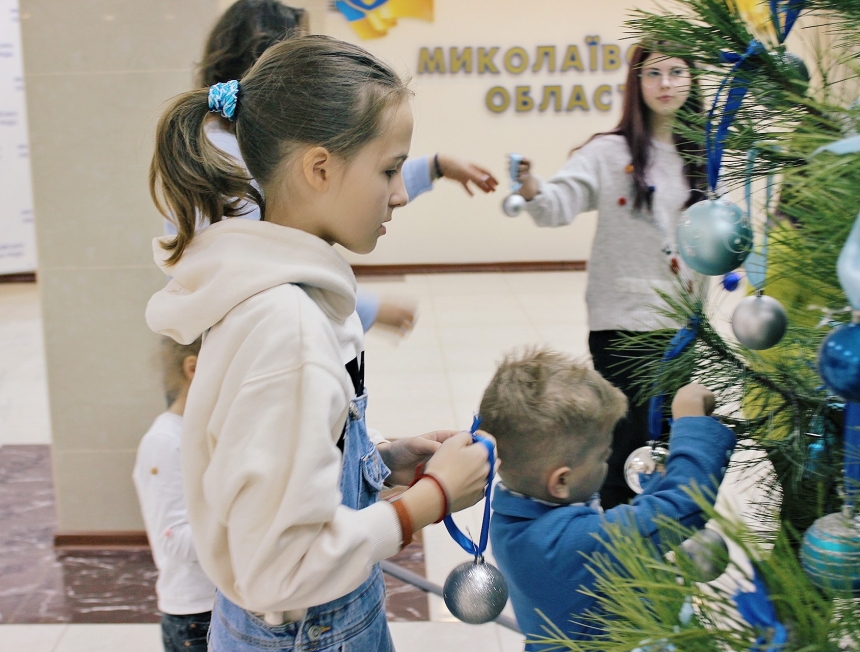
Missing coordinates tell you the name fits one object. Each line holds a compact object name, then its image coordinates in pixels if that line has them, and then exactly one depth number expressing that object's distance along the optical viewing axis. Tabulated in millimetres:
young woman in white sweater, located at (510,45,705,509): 2070
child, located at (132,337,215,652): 1678
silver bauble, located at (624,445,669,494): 906
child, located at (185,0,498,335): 1533
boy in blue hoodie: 1073
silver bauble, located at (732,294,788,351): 694
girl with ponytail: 782
